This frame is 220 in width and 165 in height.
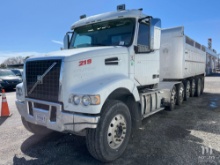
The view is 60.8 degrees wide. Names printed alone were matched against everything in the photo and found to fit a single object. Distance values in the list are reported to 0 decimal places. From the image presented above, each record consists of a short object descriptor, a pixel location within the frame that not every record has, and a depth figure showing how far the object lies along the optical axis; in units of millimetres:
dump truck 3145
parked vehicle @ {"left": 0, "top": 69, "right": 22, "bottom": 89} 14507
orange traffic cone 6691
